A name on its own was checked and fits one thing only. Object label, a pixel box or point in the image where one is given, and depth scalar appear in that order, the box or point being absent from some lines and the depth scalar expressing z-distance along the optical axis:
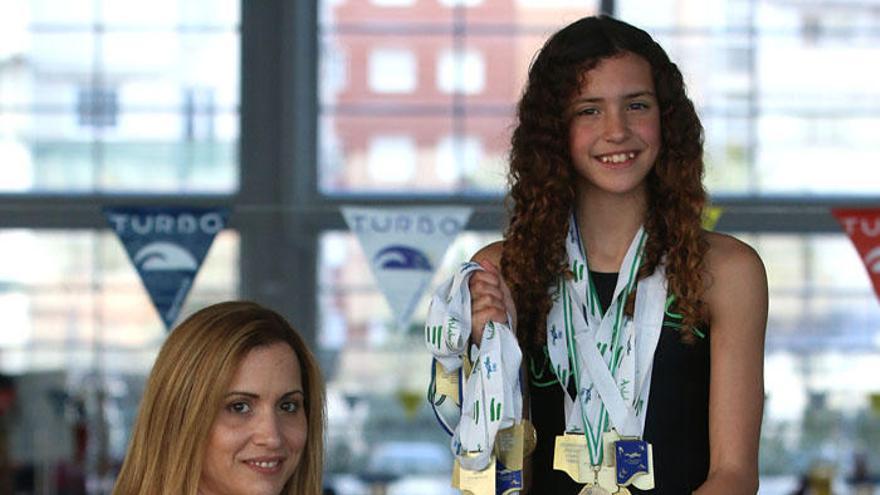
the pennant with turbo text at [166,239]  7.64
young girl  3.25
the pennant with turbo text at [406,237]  7.86
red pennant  7.69
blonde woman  2.76
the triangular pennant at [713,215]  7.54
